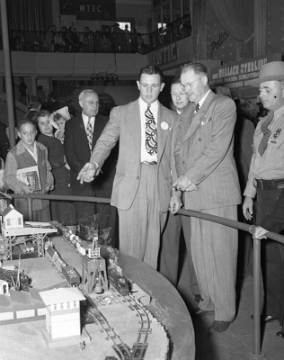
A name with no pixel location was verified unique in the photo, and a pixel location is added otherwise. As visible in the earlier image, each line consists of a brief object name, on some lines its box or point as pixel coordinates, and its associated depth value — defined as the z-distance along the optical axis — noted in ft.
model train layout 6.10
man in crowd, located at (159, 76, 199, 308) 15.43
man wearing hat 12.19
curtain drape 44.45
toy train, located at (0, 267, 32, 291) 8.03
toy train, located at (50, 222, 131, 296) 8.12
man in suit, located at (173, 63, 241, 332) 11.88
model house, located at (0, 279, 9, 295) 7.65
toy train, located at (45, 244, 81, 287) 8.28
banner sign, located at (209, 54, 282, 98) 33.86
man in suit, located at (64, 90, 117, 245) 19.62
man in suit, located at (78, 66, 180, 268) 13.28
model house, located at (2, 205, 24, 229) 10.64
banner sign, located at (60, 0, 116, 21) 75.82
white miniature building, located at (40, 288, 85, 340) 6.03
